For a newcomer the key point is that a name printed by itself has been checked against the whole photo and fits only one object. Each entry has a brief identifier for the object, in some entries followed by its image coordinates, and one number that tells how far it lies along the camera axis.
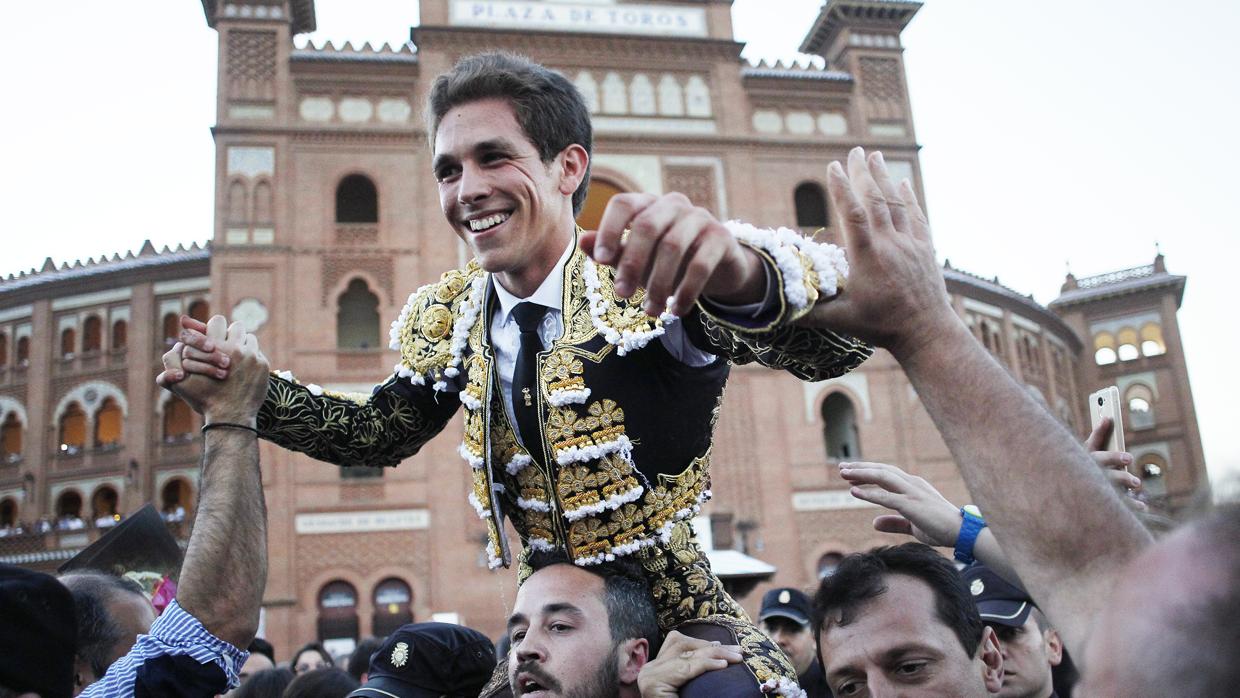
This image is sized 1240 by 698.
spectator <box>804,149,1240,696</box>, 0.96
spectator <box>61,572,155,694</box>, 2.81
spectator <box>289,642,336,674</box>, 7.88
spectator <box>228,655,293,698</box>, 4.20
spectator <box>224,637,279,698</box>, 6.37
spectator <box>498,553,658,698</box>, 2.50
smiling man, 2.39
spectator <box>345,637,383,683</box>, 6.18
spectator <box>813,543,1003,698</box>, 2.50
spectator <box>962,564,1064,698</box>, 3.38
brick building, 20.94
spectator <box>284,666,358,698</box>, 3.77
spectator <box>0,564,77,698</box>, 1.98
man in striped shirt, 1.97
